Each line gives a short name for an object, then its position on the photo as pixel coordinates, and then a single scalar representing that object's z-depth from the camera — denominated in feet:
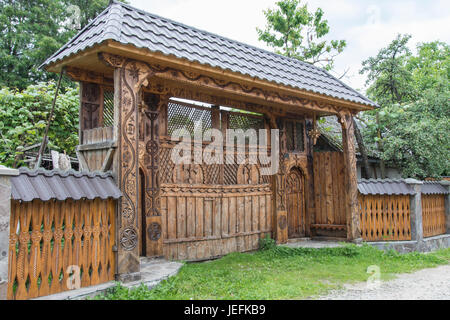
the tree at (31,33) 57.52
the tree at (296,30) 64.85
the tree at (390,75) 45.80
